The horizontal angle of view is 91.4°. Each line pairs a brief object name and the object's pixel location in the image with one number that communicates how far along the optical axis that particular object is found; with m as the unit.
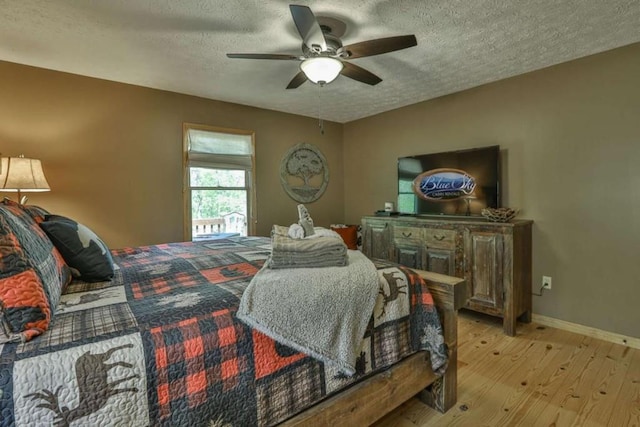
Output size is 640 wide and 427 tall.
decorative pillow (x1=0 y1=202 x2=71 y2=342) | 0.85
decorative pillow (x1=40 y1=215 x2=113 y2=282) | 1.42
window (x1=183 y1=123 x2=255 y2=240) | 3.59
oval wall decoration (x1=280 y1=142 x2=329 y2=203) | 4.34
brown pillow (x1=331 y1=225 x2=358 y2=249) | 4.28
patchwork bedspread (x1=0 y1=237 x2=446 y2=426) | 0.79
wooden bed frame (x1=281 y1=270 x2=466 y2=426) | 1.26
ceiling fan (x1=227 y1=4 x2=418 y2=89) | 1.83
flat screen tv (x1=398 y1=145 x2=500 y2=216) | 3.14
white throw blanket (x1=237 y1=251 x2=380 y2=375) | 1.12
